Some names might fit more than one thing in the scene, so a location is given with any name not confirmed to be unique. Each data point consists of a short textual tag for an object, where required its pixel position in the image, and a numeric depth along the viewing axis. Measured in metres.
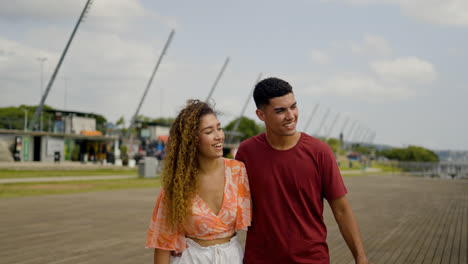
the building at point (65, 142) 40.62
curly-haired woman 2.54
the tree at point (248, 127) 103.06
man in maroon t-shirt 2.53
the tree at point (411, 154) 110.44
